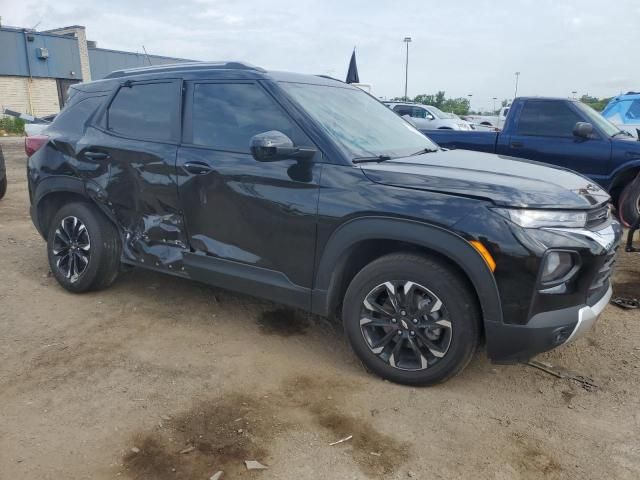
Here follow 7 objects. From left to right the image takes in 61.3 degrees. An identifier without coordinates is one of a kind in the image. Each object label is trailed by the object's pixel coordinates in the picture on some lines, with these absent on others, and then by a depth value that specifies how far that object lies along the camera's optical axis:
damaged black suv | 2.85
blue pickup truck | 6.99
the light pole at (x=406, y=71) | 43.59
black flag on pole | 13.79
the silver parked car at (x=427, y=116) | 17.36
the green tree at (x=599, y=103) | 35.08
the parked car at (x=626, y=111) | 11.71
